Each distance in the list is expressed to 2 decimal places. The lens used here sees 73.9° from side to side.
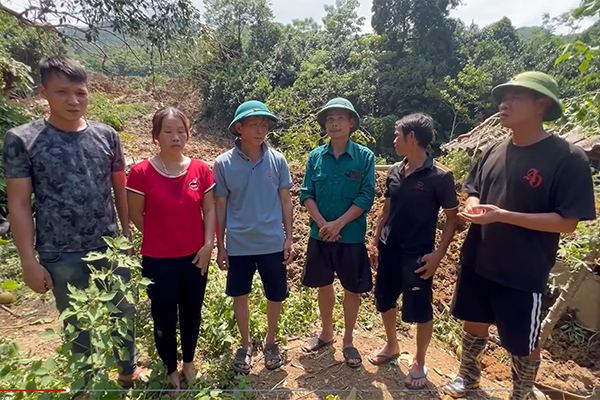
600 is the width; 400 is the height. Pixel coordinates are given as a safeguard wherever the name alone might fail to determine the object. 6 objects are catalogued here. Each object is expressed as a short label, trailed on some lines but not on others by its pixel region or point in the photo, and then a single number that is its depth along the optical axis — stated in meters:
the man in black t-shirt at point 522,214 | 1.93
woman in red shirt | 2.18
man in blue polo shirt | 2.49
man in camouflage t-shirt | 1.94
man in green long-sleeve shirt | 2.57
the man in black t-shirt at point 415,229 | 2.38
